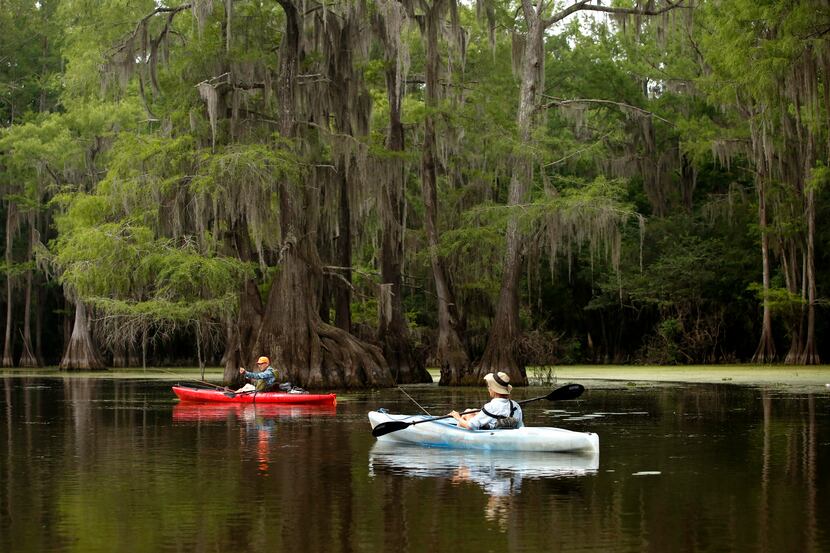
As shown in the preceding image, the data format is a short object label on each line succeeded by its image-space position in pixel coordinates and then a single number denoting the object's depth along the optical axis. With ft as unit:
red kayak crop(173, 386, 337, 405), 76.79
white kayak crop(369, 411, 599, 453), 45.50
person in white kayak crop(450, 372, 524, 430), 47.67
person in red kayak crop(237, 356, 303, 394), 81.82
